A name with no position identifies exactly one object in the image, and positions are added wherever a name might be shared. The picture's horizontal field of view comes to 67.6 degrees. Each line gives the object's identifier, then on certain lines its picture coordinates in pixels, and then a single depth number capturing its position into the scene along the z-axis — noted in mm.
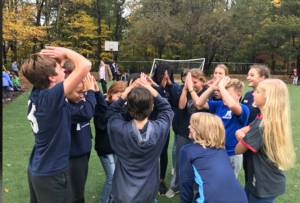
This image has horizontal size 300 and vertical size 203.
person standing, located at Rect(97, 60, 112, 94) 13258
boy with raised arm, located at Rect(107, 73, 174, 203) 1901
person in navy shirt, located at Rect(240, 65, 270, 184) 3047
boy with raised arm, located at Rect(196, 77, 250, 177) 2473
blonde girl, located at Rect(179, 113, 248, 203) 1714
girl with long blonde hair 1902
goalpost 20947
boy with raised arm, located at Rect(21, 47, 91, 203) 1691
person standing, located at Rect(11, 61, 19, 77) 15538
